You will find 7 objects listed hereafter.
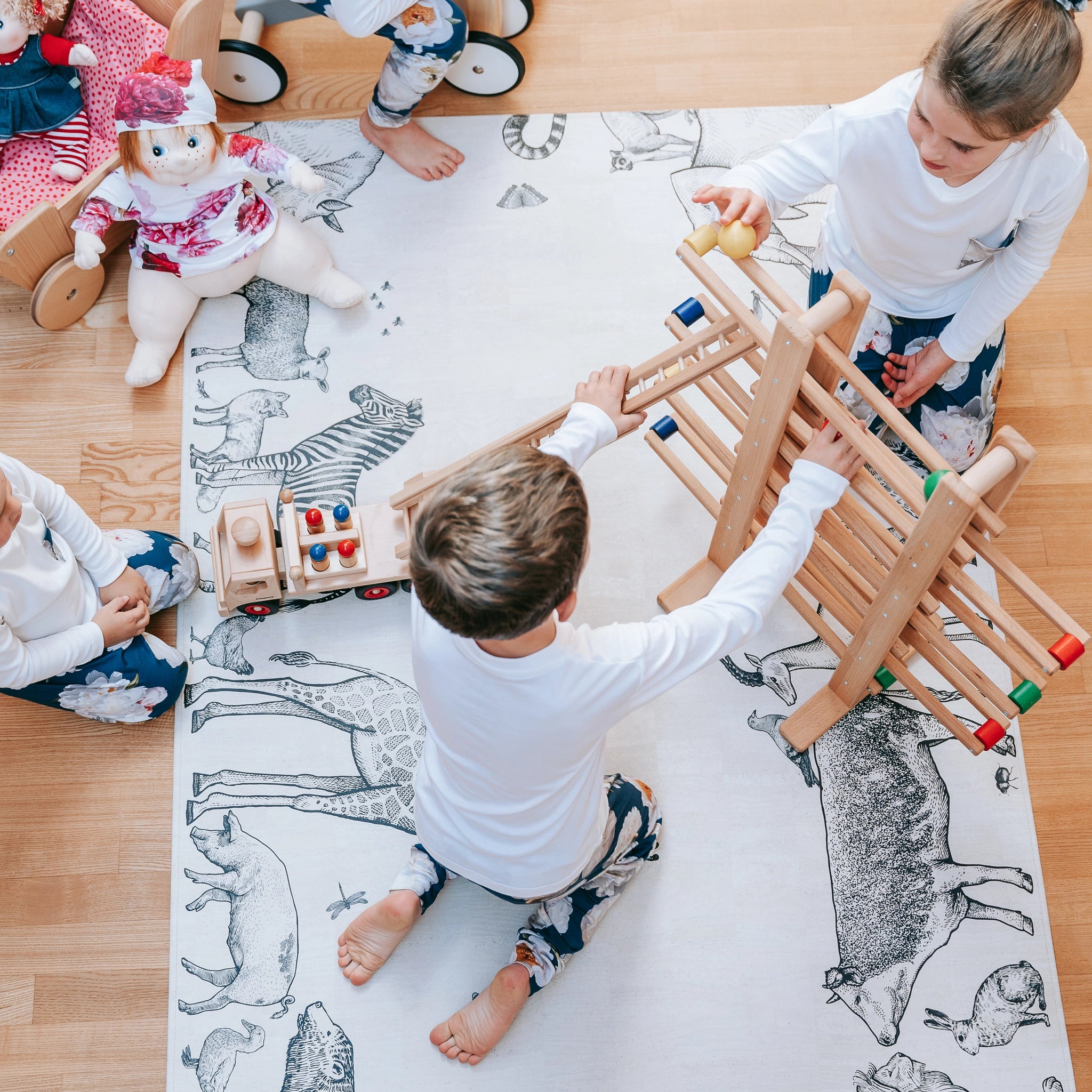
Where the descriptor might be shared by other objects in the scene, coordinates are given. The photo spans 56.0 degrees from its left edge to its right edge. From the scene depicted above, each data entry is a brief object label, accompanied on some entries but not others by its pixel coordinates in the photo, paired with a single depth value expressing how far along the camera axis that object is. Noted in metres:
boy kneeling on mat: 0.79
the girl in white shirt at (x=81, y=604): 1.22
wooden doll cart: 1.47
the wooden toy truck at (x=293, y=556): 1.39
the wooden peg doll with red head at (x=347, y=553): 1.39
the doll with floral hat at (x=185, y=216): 1.40
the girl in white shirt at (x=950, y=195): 0.97
